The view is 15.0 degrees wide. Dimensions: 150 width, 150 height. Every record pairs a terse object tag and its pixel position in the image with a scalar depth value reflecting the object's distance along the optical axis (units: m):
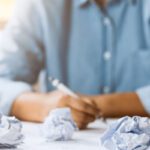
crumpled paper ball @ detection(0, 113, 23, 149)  0.95
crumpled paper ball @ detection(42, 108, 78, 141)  1.06
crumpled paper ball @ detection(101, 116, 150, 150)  0.92
